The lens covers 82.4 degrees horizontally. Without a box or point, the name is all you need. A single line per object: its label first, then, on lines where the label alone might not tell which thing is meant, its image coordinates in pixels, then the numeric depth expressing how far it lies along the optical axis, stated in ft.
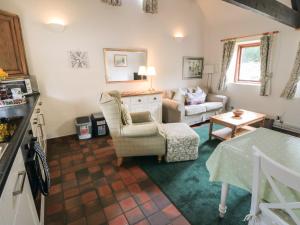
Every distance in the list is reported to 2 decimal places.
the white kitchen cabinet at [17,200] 2.27
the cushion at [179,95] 12.57
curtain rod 11.38
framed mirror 11.51
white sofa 12.05
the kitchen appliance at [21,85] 7.61
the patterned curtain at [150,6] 11.84
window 13.33
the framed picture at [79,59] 10.30
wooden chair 2.60
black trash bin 10.73
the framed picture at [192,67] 15.20
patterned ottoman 7.64
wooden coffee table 9.34
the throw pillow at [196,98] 13.25
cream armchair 7.00
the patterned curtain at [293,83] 10.73
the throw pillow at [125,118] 7.53
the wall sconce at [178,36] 13.89
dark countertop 2.42
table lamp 12.34
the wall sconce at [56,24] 9.34
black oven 3.93
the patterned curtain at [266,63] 11.78
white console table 11.59
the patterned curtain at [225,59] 14.04
